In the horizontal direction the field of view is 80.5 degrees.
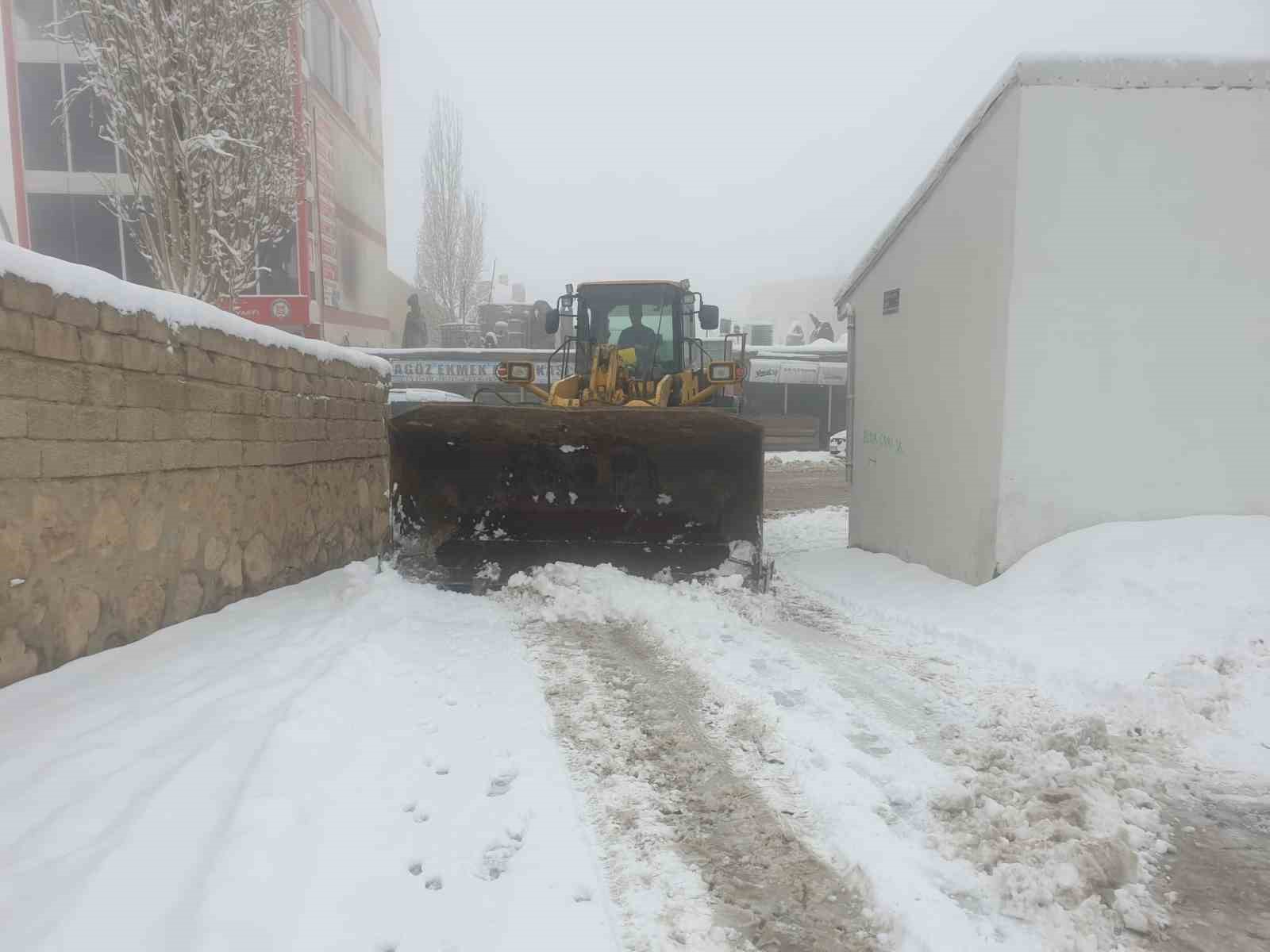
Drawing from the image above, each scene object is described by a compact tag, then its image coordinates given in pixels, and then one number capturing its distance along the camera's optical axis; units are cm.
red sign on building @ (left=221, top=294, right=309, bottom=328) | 1708
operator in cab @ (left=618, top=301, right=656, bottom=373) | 713
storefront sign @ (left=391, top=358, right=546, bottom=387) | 1609
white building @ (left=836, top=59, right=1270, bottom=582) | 471
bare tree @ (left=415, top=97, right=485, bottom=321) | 3269
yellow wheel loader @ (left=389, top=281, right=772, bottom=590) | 541
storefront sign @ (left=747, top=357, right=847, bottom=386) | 1891
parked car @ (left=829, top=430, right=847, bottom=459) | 1714
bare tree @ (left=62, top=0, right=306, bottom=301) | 823
